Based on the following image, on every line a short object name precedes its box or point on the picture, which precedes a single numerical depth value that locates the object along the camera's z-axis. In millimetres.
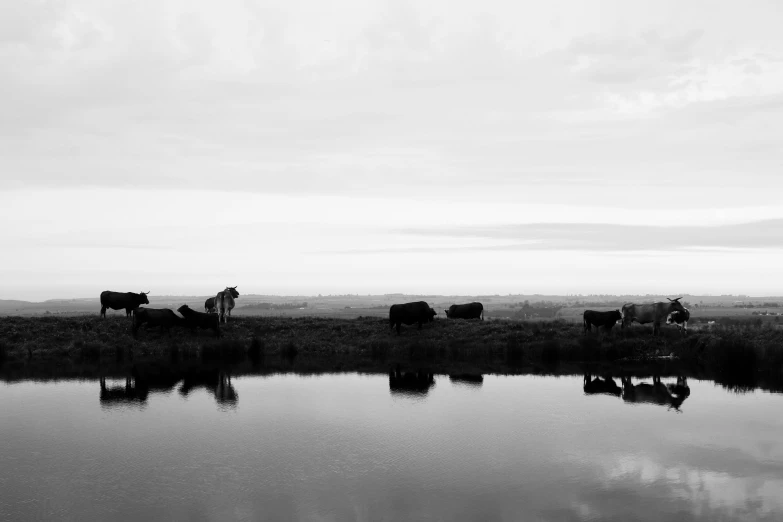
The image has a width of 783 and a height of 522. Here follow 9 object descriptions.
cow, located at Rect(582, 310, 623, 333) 33812
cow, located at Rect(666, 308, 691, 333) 31719
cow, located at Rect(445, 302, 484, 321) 40594
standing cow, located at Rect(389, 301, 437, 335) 35250
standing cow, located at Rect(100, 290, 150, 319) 36250
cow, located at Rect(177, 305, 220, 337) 33500
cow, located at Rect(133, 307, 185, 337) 32750
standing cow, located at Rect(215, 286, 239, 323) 36094
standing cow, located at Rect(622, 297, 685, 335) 31953
